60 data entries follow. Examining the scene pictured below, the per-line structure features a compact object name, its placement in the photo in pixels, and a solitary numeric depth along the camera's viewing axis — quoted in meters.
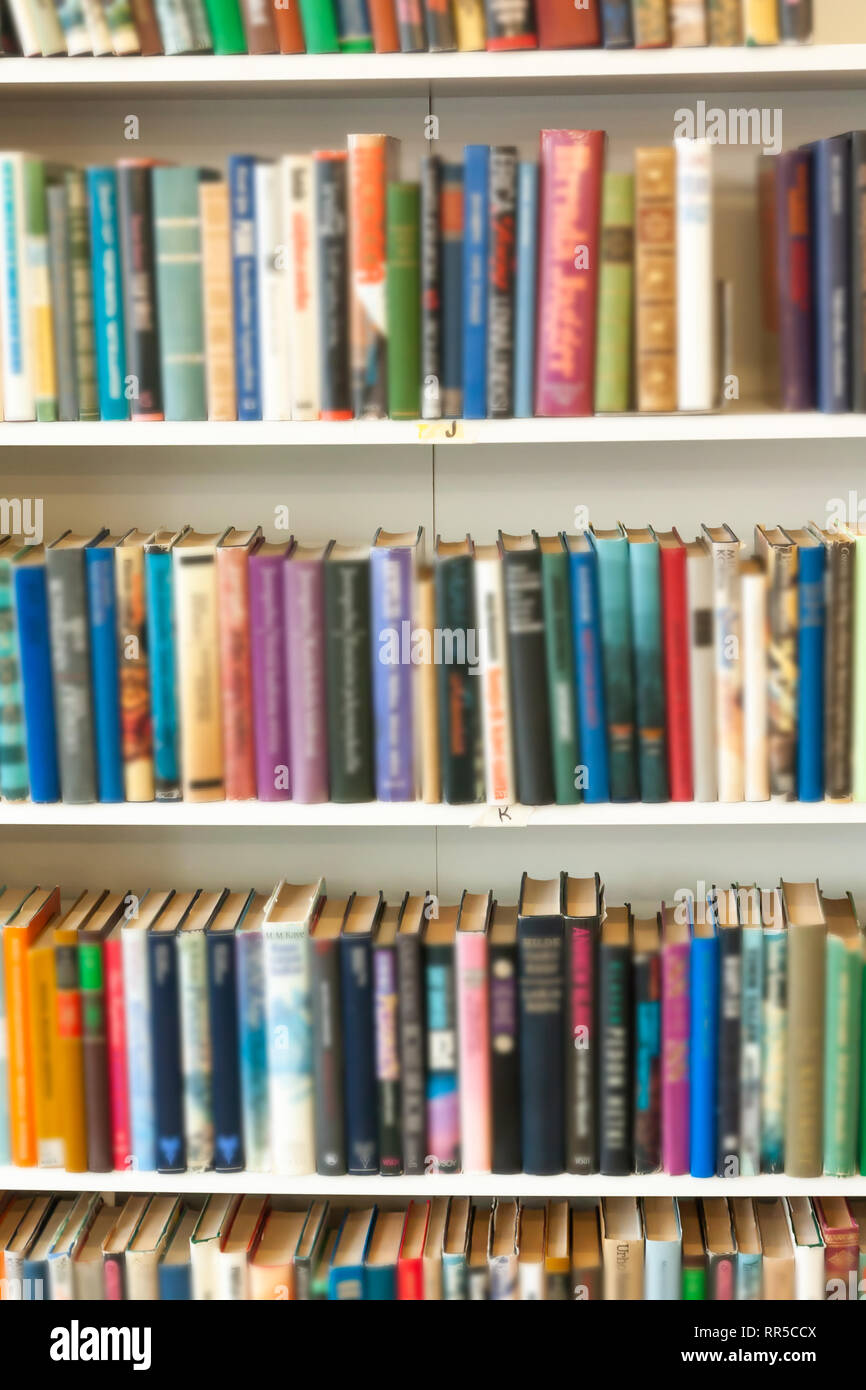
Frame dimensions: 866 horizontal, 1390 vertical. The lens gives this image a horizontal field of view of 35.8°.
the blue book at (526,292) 1.24
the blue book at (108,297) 1.26
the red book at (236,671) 1.33
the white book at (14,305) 1.26
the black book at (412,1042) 1.39
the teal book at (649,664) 1.31
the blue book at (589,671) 1.31
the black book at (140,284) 1.26
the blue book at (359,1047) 1.38
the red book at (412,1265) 1.46
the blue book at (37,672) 1.33
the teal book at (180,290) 1.26
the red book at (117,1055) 1.41
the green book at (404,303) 1.25
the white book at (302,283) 1.25
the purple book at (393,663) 1.31
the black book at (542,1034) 1.38
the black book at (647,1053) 1.38
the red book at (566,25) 1.24
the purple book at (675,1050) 1.38
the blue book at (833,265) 1.23
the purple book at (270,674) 1.32
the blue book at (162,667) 1.33
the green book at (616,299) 1.25
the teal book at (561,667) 1.30
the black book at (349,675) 1.32
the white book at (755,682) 1.31
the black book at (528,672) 1.30
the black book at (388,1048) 1.39
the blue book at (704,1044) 1.38
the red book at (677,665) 1.31
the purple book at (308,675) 1.32
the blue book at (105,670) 1.33
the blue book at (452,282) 1.25
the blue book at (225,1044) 1.40
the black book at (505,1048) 1.39
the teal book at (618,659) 1.31
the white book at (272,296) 1.26
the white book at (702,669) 1.31
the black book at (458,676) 1.31
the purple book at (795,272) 1.25
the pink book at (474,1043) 1.39
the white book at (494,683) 1.31
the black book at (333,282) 1.25
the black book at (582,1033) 1.37
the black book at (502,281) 1.23
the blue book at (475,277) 1.23
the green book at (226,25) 1.26
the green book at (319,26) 1.25
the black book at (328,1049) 1.38
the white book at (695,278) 1.23
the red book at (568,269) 1.23
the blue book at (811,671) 1.31
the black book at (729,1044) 1.37
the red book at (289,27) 1.25
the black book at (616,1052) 1.38
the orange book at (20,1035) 1.41
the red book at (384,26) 1.25
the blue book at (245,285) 1.25
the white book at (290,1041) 1.39
